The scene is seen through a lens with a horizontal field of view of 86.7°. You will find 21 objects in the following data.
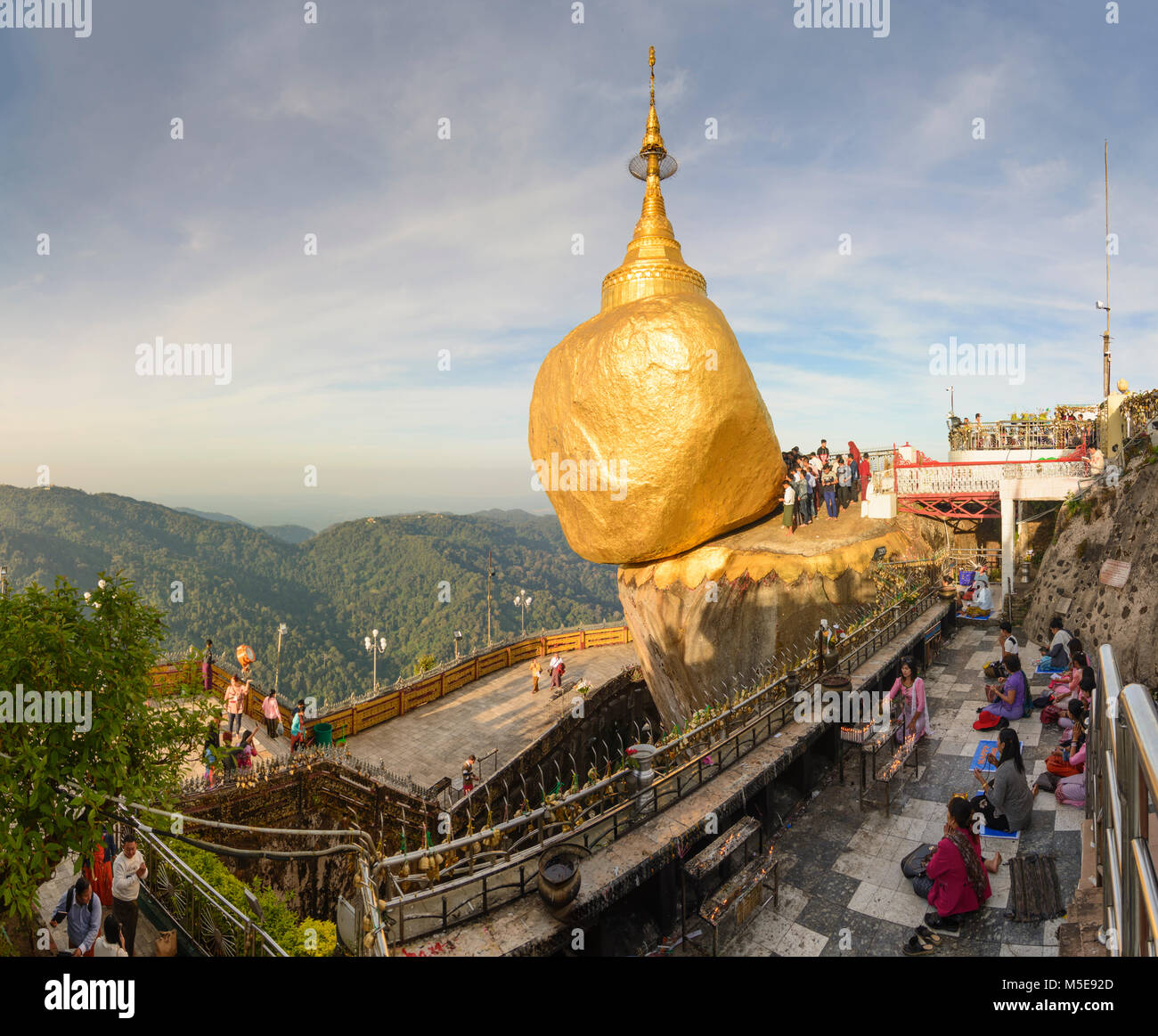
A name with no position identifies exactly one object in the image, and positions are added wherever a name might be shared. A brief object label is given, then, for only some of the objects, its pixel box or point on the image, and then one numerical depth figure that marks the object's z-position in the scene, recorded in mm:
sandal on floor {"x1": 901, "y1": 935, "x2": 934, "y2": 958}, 5508
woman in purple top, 9656
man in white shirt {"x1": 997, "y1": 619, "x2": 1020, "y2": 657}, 10609
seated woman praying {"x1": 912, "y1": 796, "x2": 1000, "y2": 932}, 5719
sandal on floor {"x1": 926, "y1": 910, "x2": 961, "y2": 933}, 5760
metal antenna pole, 34941
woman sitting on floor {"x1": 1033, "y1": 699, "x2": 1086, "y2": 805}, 7203
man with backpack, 5770
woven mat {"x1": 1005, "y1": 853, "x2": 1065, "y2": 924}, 5770
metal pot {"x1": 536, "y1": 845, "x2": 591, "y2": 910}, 5348
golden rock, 14836
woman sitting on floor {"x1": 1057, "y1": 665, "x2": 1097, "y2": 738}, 8685
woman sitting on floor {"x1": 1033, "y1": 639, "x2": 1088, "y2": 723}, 8996
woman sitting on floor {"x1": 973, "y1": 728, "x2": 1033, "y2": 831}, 6887
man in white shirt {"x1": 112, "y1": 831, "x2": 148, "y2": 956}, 6418
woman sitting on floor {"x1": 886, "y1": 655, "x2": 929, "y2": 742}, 9070
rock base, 14602
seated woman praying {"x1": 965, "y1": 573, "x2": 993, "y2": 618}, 16250
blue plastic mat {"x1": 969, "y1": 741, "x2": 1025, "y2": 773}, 8453
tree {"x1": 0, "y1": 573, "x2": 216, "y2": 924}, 5242
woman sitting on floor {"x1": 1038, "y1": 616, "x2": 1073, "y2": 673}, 11195
